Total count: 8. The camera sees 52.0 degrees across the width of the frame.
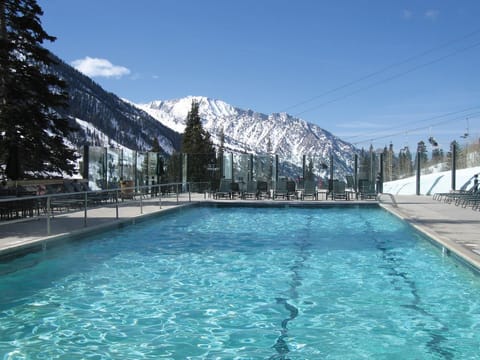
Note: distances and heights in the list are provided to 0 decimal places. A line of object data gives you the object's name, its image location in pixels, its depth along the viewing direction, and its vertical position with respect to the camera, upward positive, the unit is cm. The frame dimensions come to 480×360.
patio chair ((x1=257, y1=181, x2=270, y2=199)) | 1855 -20
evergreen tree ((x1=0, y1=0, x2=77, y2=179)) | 1389 +264
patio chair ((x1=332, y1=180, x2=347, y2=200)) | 1827 -27
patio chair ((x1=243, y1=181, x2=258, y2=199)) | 1875 -27
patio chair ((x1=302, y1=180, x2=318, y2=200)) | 1839 -23
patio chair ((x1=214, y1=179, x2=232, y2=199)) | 1853 -27
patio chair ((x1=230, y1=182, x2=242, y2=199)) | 1870 -18
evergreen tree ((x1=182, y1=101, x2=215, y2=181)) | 4260 +428
